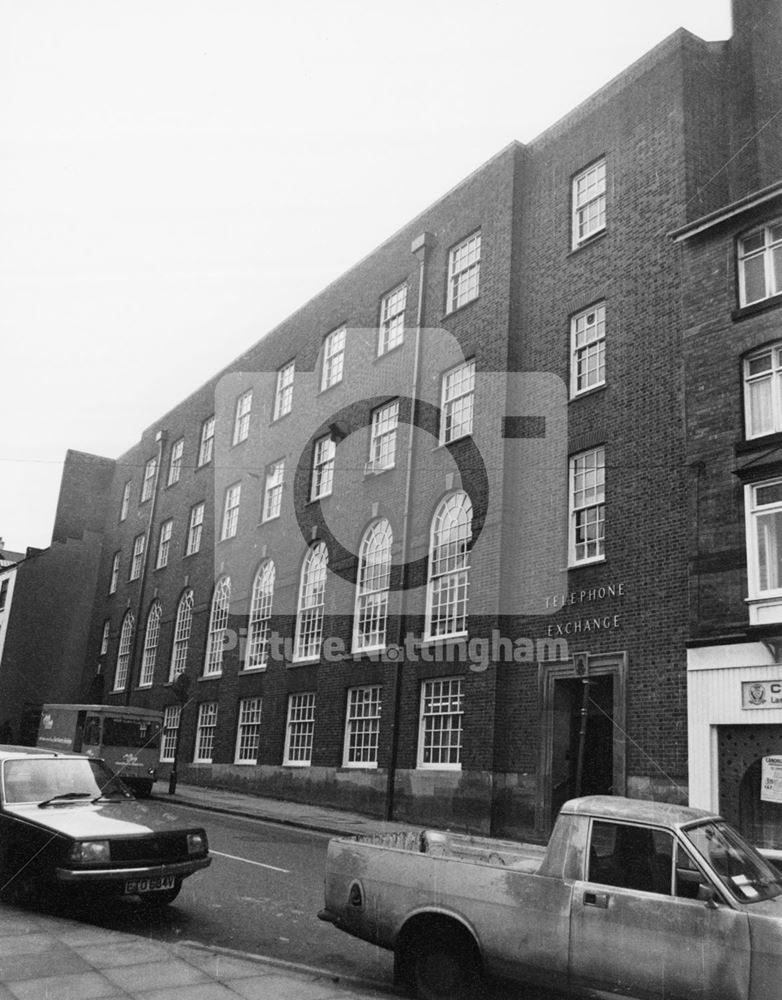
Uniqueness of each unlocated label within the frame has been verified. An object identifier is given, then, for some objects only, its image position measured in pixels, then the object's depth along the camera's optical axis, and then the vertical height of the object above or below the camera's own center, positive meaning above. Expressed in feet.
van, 82.17 -1.76
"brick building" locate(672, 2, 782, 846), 46.11 +13.81
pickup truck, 18.21 -3.60
